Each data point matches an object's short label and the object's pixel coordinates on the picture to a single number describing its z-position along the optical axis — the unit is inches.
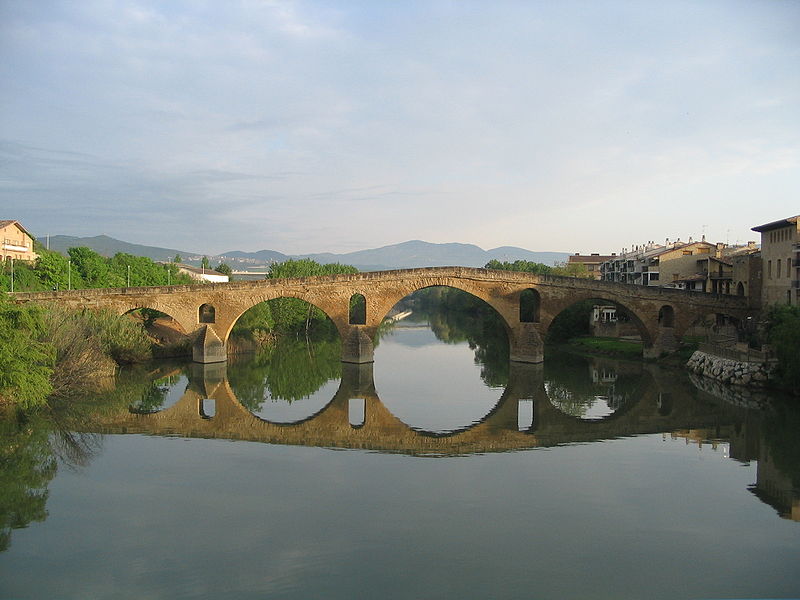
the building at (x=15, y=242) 1830.7
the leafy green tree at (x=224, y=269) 3622.0
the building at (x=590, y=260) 2918.3
